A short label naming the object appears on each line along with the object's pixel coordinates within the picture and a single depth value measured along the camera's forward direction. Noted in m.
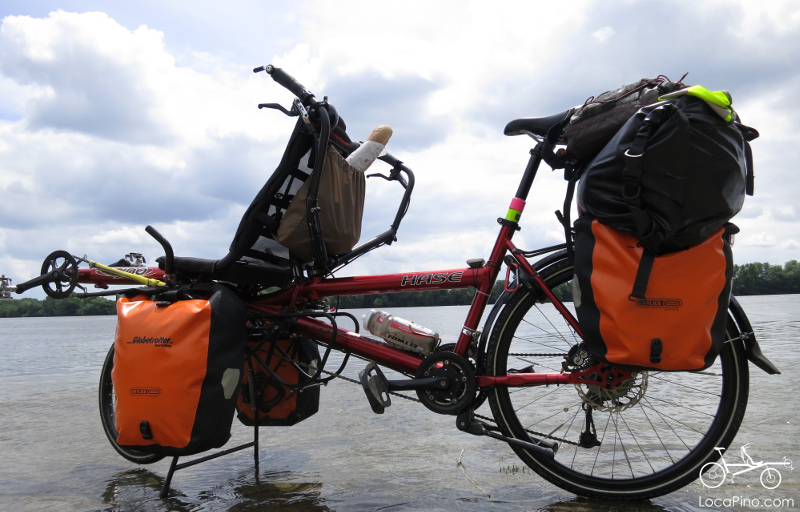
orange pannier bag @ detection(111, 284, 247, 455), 2.54
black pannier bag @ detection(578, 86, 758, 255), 2.05
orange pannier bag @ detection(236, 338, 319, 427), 3.22
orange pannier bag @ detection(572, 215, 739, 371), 2.17
